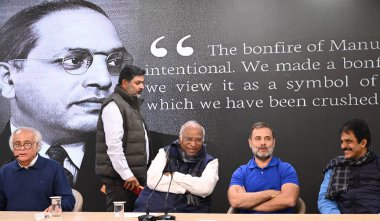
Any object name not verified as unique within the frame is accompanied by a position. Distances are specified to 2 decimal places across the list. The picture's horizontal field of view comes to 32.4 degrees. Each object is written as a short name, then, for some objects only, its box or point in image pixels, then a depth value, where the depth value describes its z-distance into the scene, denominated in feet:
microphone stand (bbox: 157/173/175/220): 12.44
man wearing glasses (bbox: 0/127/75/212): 15.03
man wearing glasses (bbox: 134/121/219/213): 15.70
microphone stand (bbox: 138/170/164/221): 12.23
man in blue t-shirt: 15.26
